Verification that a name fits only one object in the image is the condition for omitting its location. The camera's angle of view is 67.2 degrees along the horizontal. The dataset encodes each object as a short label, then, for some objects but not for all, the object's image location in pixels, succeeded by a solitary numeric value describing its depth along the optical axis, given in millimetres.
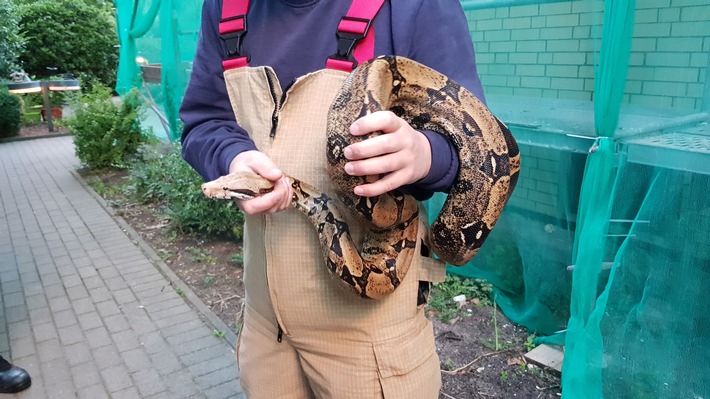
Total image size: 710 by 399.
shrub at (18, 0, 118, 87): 24016
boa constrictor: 1585
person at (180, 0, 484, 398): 1635
